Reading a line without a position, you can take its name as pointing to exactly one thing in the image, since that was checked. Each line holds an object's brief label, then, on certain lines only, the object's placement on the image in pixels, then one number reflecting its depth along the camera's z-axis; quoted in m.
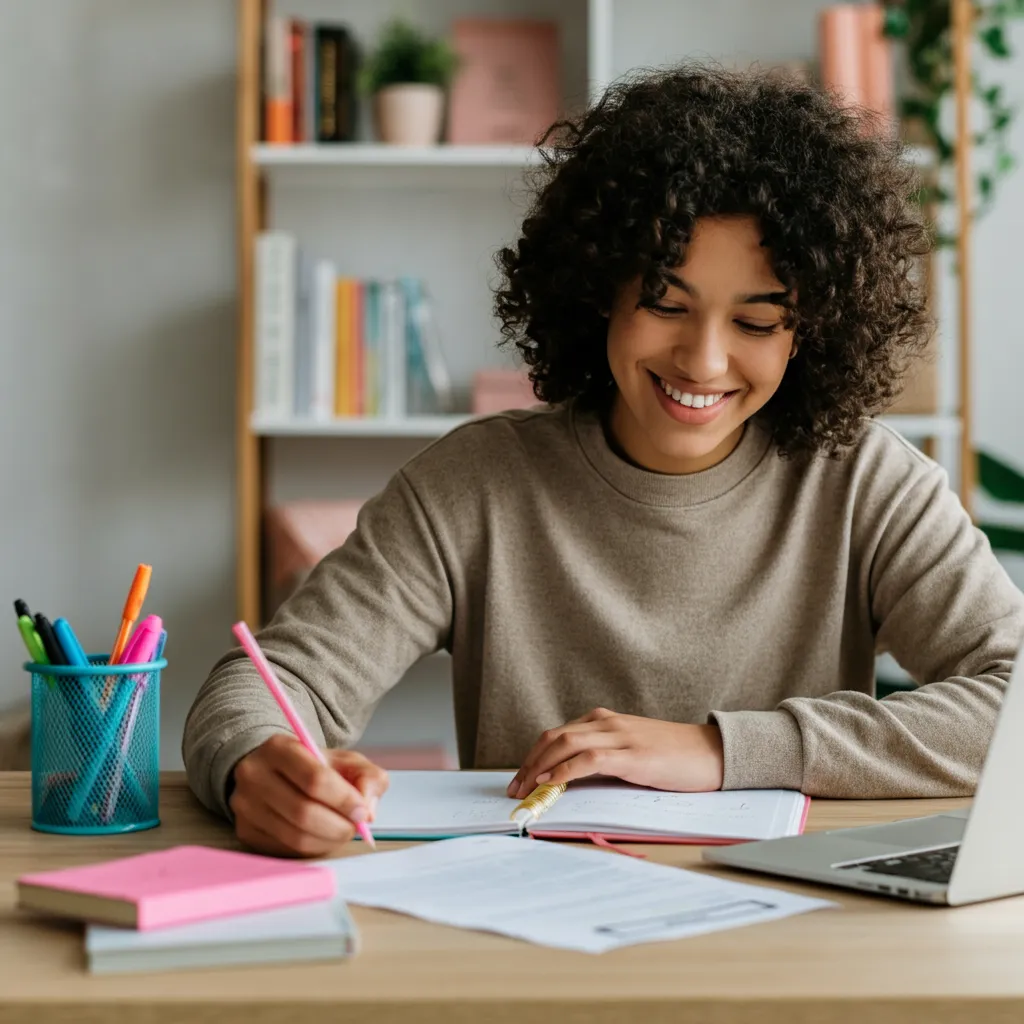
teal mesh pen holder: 1.24
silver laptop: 1.09
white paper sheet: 1.07
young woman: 1.51
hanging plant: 2.73
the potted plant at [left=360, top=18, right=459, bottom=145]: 2.72
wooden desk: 0.99
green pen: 1.26
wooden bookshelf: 2.67
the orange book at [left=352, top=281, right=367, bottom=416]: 2.71
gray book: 1.02
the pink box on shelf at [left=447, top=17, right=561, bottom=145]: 2.80
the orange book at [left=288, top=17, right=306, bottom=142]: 2.72
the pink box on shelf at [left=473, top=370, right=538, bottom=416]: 2.77
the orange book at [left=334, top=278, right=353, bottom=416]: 2.71
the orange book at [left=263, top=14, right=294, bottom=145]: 2.70
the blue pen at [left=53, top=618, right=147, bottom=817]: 1.24
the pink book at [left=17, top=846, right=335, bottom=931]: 1.04
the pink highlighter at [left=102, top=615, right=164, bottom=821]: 1.25
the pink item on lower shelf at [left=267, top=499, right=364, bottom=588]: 2.65
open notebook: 1.24
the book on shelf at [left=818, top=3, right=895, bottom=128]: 2.70
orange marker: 1.27
